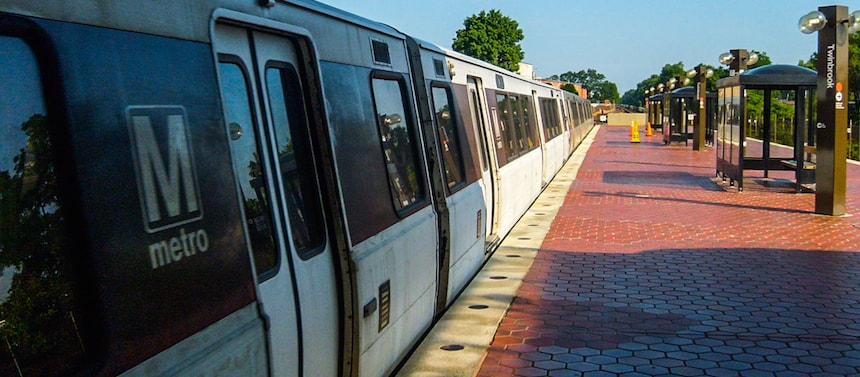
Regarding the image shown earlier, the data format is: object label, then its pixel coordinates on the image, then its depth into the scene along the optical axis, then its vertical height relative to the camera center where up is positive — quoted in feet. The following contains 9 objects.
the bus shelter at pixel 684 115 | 116.98 -9.86
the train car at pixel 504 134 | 32.48 -3.32
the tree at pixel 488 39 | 342.85 +10.66
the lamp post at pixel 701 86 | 99.91 -5.12
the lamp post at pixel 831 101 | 43.52 -3.81
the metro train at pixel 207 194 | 7.72 -1.09
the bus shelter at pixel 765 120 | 55.21 -5.72
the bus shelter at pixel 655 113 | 180.71 -13.98
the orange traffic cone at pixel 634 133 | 132.46 -12.69
